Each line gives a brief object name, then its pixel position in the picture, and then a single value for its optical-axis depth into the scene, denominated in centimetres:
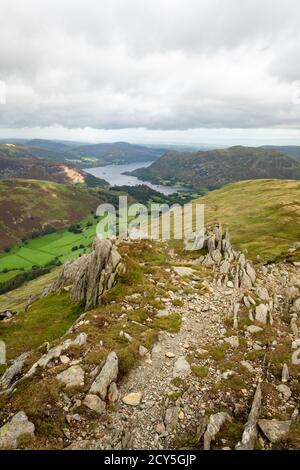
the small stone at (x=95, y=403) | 1984
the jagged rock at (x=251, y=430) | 1714
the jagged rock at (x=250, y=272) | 4614
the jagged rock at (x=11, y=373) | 2453
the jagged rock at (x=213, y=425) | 1762
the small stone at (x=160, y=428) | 1878
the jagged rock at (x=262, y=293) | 3928
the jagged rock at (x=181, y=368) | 2394
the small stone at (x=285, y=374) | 2352
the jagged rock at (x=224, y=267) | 4957
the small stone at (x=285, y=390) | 2188
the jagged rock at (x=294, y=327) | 3106
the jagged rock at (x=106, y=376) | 2095
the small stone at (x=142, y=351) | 2588
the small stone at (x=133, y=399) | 2078
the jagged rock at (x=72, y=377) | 2142
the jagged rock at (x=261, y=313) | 3300
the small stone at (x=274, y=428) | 1792
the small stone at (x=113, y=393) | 2089
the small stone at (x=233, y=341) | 2814
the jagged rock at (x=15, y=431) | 1719
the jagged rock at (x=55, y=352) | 2338
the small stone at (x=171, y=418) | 1903
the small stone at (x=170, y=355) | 2608
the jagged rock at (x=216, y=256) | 5811
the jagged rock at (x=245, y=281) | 4244
